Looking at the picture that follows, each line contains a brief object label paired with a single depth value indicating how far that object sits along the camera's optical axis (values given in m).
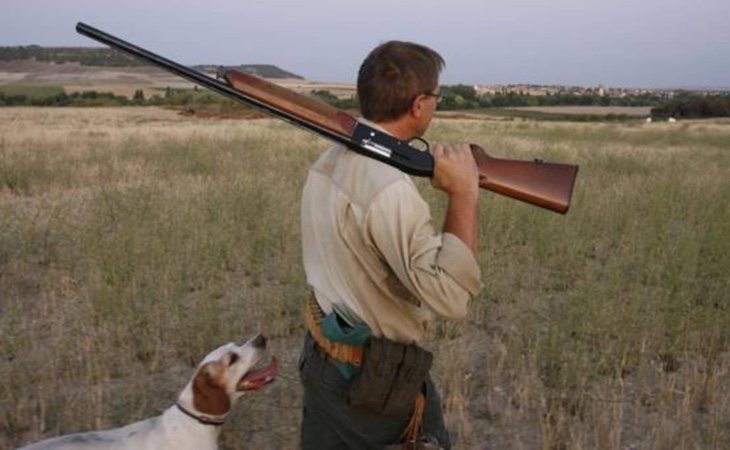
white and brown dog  2.95
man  1.97
